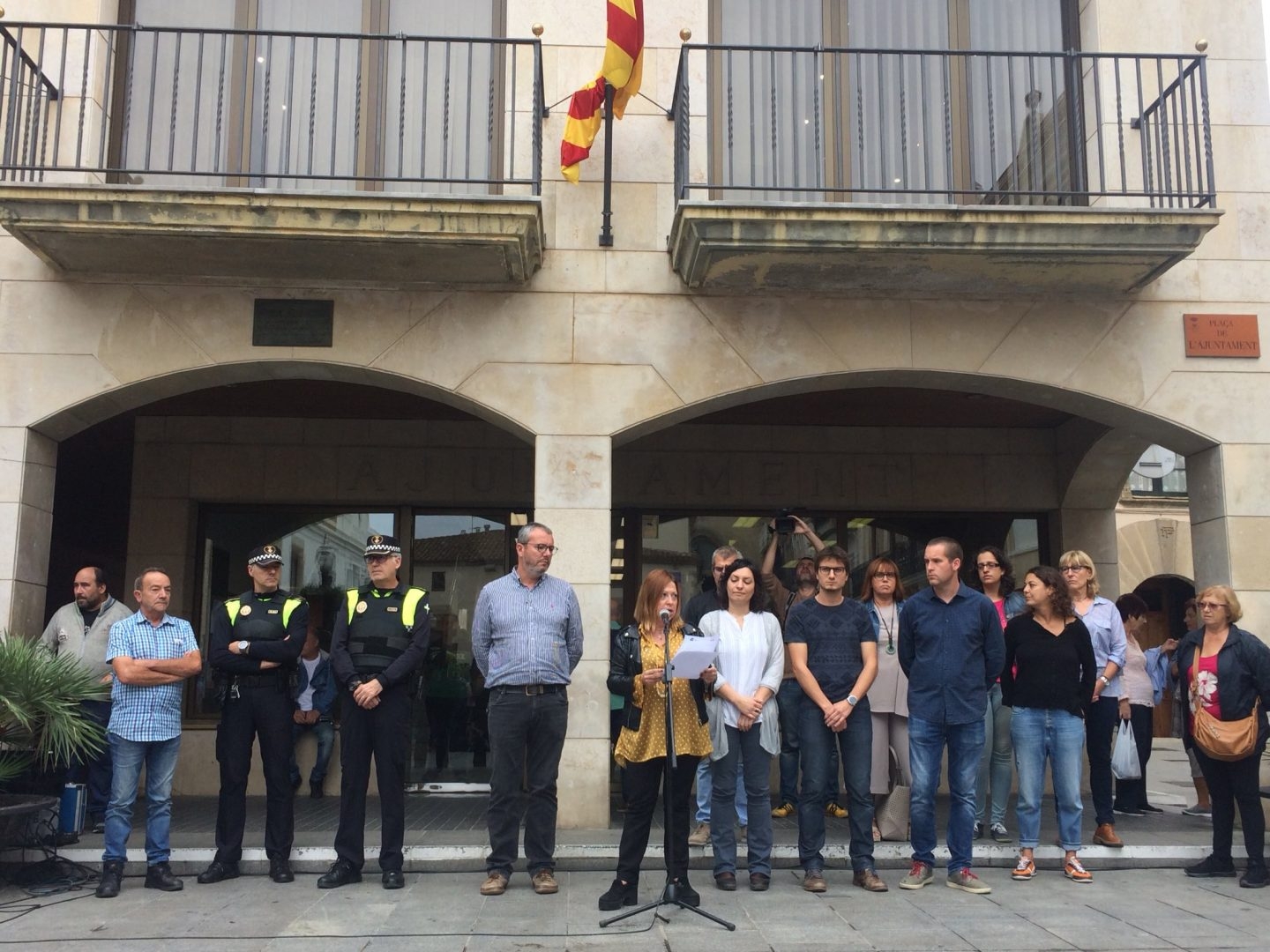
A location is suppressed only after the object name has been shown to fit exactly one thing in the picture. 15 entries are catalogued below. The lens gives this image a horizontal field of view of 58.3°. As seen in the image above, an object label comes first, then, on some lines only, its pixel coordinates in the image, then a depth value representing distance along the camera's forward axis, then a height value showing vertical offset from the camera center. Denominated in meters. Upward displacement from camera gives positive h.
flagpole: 8.29 +3.29
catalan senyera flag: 7.86 +3.86
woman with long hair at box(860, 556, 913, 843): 7.46 -0.43
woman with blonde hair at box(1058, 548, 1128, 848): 7.52 -0.16
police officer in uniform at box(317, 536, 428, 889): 6.46 -0.43
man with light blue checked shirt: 6.43 -0.56
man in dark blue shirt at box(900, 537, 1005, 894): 6.46 -0.38
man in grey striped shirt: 6.31 -0.40
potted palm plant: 6.48 -0.54
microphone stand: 5.74 -0.94
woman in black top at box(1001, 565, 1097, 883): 6.75 -0.44
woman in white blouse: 6.23 -0.49
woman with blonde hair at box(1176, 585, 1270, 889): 6.85 -0.40
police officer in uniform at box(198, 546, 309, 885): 6.65 -0.51
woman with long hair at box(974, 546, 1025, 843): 7.66 -0.63
